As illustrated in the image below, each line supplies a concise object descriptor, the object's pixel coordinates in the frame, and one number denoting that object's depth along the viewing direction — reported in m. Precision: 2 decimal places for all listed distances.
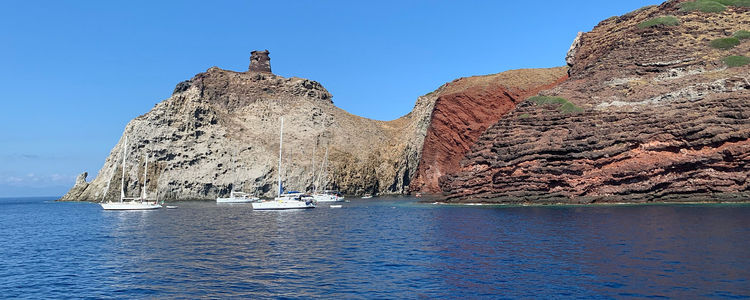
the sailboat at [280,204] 79.31
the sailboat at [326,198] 110.56
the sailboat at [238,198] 114.80
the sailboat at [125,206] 84.87
